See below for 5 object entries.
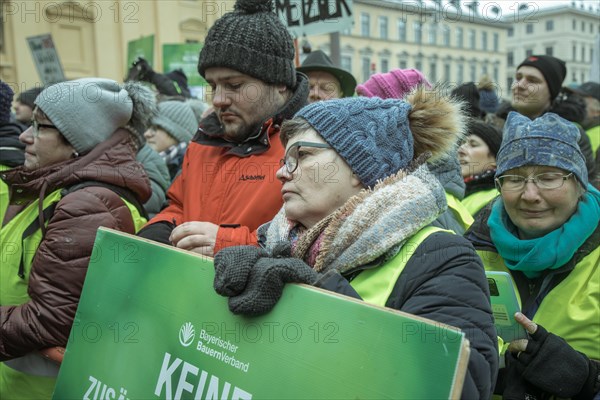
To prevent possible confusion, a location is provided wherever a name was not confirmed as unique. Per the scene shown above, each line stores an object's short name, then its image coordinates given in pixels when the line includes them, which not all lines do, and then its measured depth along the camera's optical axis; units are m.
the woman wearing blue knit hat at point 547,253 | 1.94
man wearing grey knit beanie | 2.27
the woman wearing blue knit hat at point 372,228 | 1.43
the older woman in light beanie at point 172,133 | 4.92
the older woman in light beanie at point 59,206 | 2.19
